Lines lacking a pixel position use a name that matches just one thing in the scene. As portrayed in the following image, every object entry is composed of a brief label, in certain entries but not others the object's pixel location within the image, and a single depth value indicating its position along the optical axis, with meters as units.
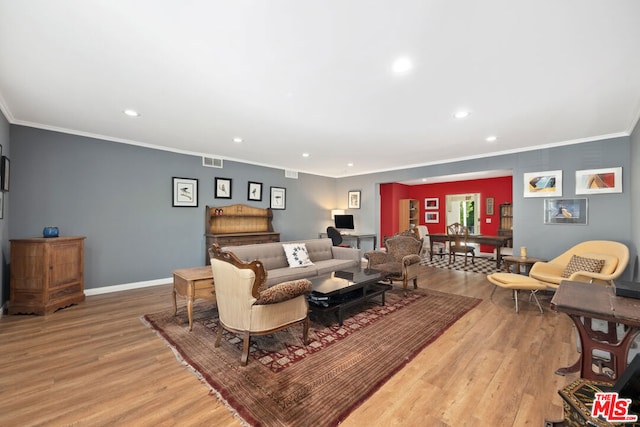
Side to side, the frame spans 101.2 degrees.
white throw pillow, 4.25
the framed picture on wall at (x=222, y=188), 5.61
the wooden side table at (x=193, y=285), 2.89
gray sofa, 3.85
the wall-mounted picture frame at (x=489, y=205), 8.29
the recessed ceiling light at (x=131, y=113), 3.20
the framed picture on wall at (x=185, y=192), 5.05
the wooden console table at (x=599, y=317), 1.53
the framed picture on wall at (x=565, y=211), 4.23
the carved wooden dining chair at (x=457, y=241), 6.59
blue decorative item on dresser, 3.57
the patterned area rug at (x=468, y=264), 6.29
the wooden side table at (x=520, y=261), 4.27
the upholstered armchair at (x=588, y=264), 3.23
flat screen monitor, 7.59
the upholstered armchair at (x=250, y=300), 2.27
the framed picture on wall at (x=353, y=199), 7.69
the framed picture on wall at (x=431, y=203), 9.52
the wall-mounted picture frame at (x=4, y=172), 3.14
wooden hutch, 5.27
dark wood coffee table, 3.04
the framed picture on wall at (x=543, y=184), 4.45
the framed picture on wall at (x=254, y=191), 6.14
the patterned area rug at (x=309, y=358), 1.76
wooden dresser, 3.30
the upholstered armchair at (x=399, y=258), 4.27
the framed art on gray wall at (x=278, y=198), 6.63
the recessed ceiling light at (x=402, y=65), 2.07
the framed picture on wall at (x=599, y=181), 3.95
